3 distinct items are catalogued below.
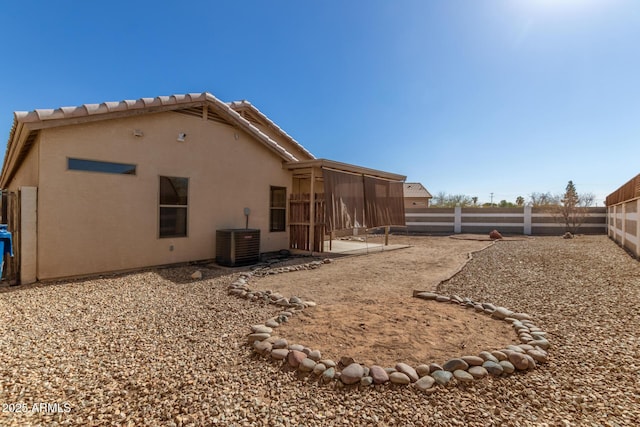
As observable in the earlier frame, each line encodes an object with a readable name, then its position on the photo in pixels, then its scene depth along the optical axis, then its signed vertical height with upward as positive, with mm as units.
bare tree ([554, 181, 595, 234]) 16875 +279
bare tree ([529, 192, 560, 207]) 25891 +1892
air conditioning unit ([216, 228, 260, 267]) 7184 -741
